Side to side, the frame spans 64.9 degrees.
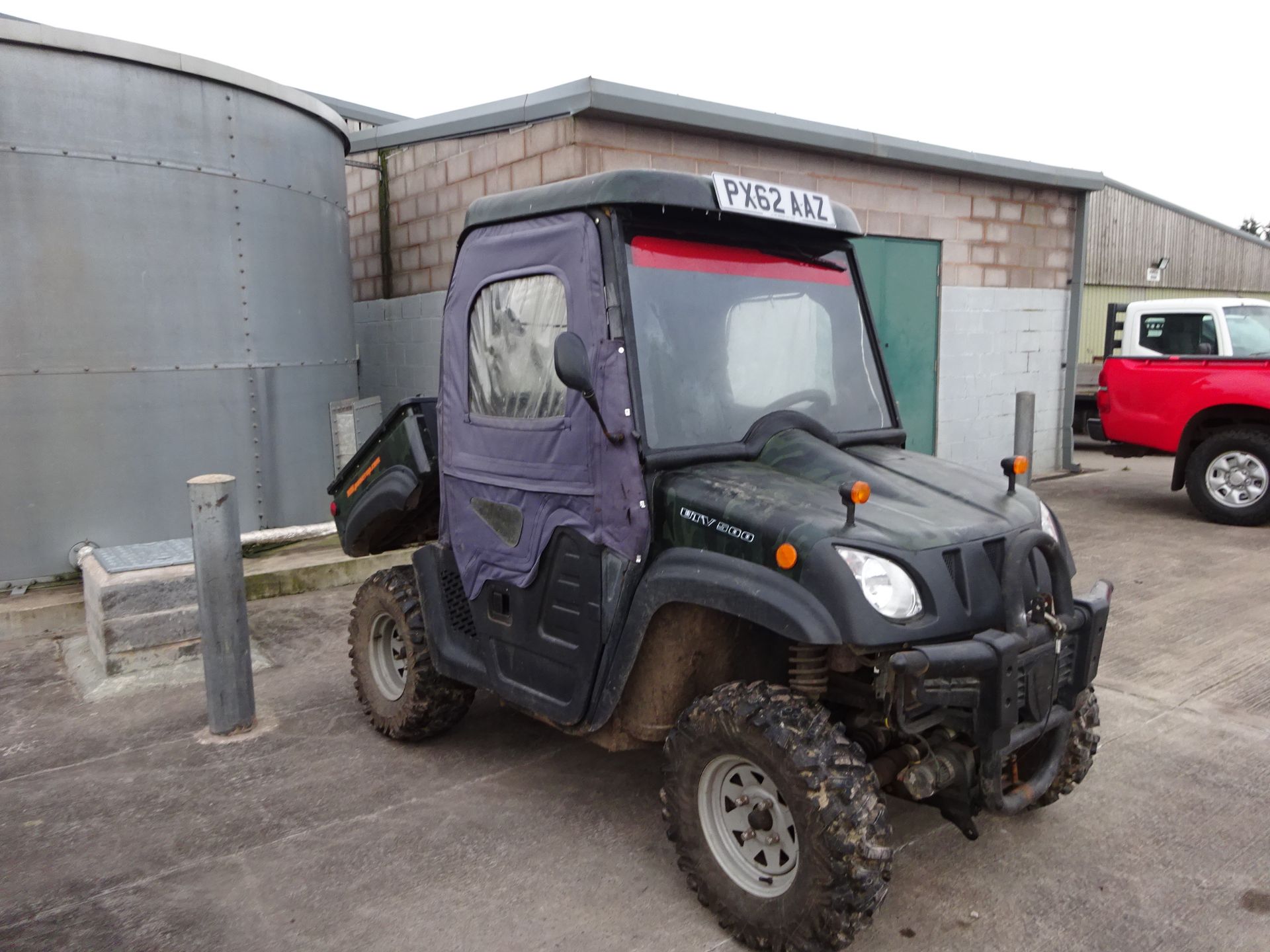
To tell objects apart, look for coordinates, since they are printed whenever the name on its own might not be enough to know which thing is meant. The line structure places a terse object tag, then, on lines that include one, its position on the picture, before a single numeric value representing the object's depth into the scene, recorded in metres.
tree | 52.03
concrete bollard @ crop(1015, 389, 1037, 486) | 8.35
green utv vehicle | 2.82
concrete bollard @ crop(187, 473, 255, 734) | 4.57
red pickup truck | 9.01
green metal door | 10.12
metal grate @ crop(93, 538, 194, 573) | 5.81
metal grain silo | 6.55
